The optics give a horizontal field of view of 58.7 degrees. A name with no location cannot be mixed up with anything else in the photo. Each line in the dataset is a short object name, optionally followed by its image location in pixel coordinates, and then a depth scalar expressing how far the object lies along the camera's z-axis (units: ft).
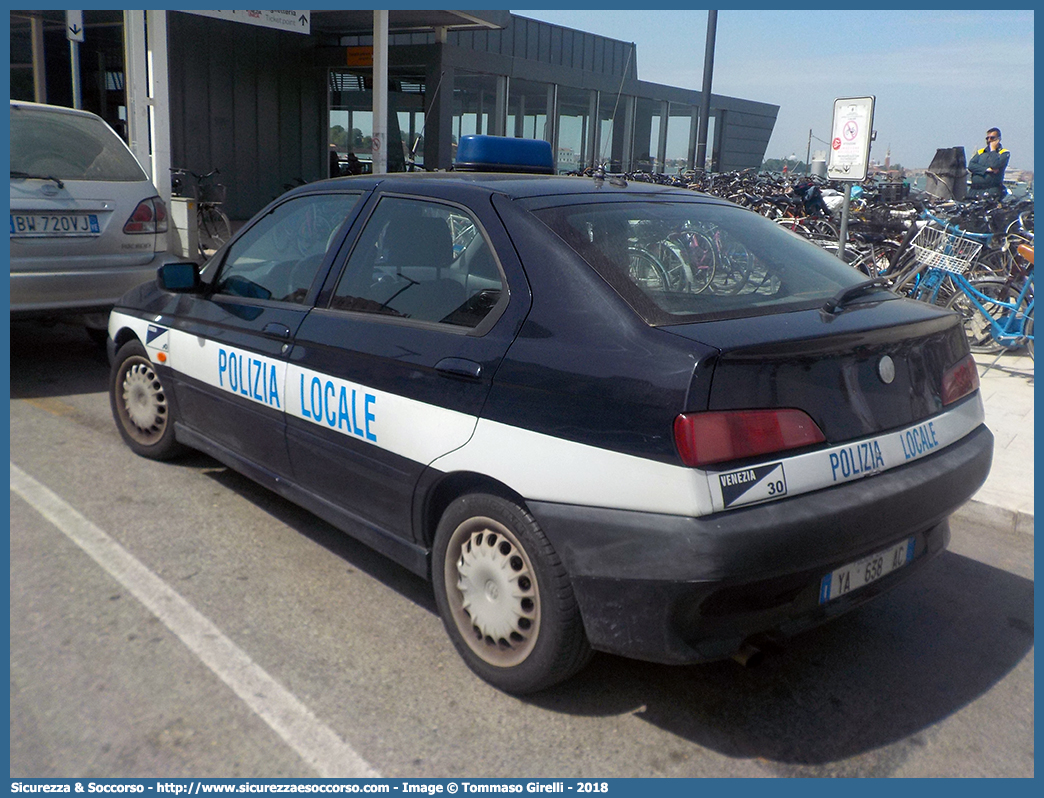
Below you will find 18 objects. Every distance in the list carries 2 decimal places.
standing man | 40.42
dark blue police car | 8.30
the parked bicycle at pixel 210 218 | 44.01
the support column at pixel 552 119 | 65.87
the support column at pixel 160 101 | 31.89
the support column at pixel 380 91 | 40.81
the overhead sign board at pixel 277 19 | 35.22
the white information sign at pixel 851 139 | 23.04
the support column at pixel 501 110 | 61.46
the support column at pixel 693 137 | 77.01
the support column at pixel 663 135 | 75.20
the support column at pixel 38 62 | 48.07
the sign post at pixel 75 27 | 38.68
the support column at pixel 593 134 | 70.03
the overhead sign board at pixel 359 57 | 55.06
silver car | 21.15
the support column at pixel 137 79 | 32.58
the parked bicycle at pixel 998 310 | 26.03
